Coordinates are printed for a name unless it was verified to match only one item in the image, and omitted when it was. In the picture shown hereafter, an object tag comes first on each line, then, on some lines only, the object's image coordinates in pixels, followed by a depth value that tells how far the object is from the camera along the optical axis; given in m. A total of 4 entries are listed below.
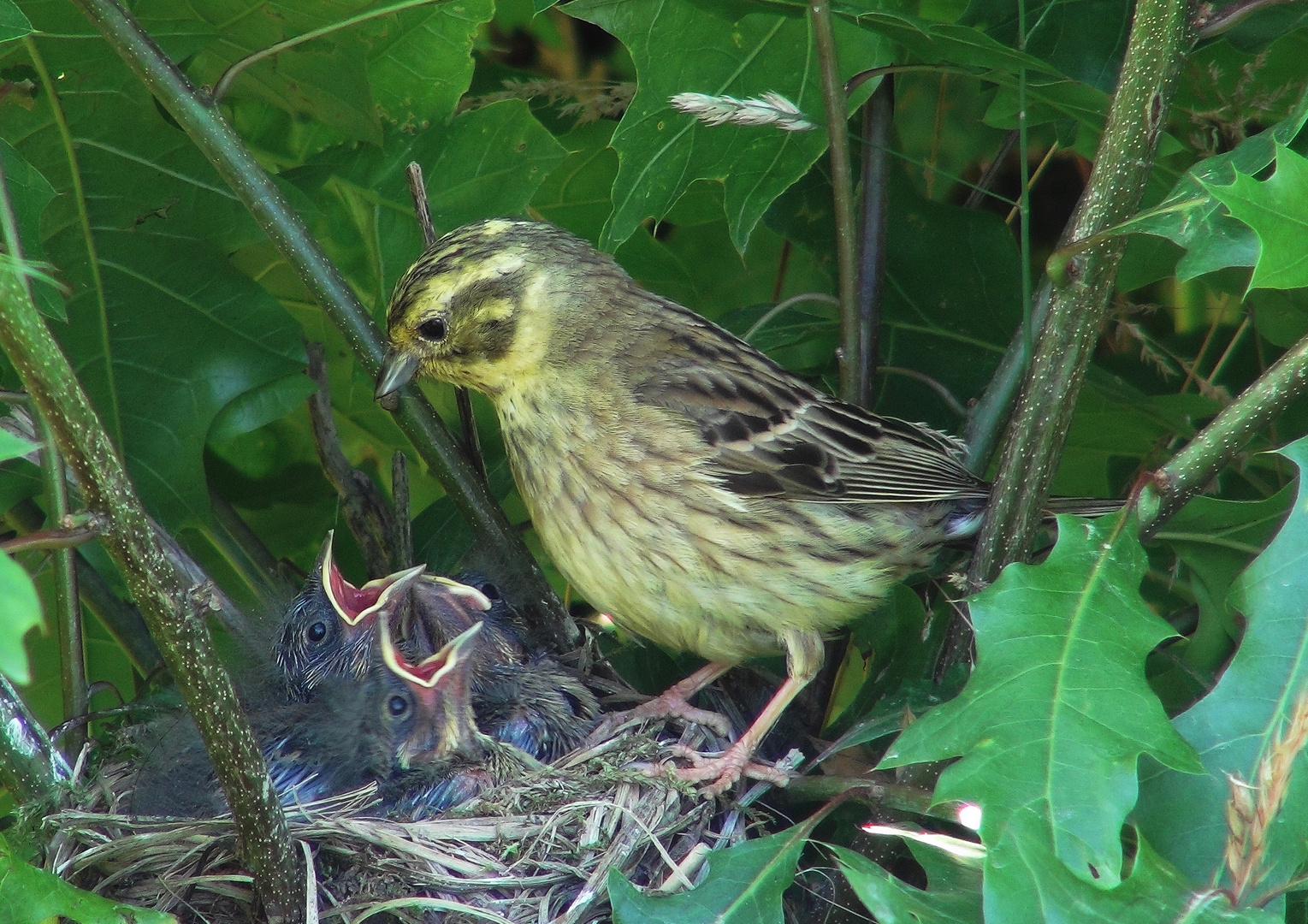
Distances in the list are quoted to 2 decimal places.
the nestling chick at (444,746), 6.33
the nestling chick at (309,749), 6.05
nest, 5.20
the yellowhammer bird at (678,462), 6.11
